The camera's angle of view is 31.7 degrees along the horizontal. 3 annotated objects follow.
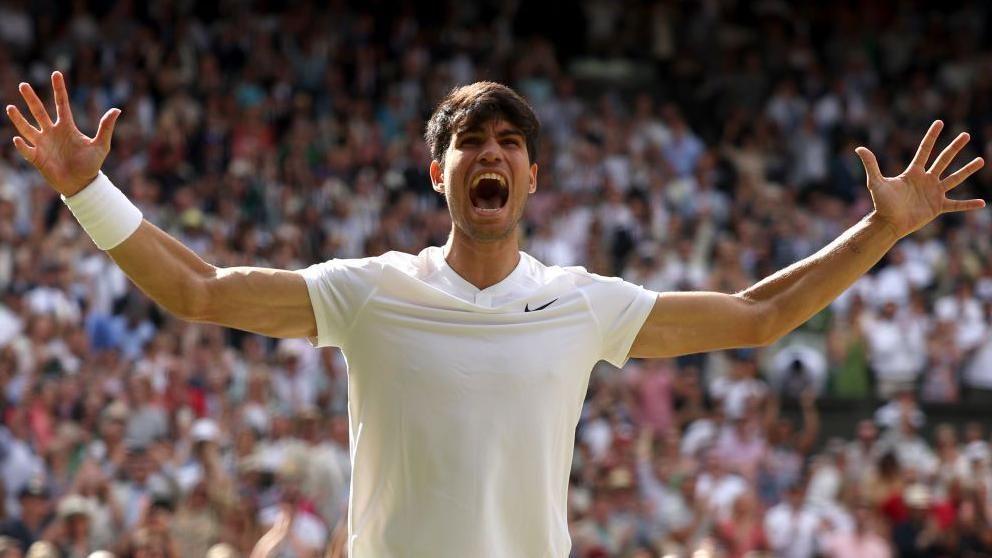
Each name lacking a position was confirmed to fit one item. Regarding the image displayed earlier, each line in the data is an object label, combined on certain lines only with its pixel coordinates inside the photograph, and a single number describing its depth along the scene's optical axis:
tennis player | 3.83
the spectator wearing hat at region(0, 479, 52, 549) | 10.46
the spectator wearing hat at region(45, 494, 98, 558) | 10.13
